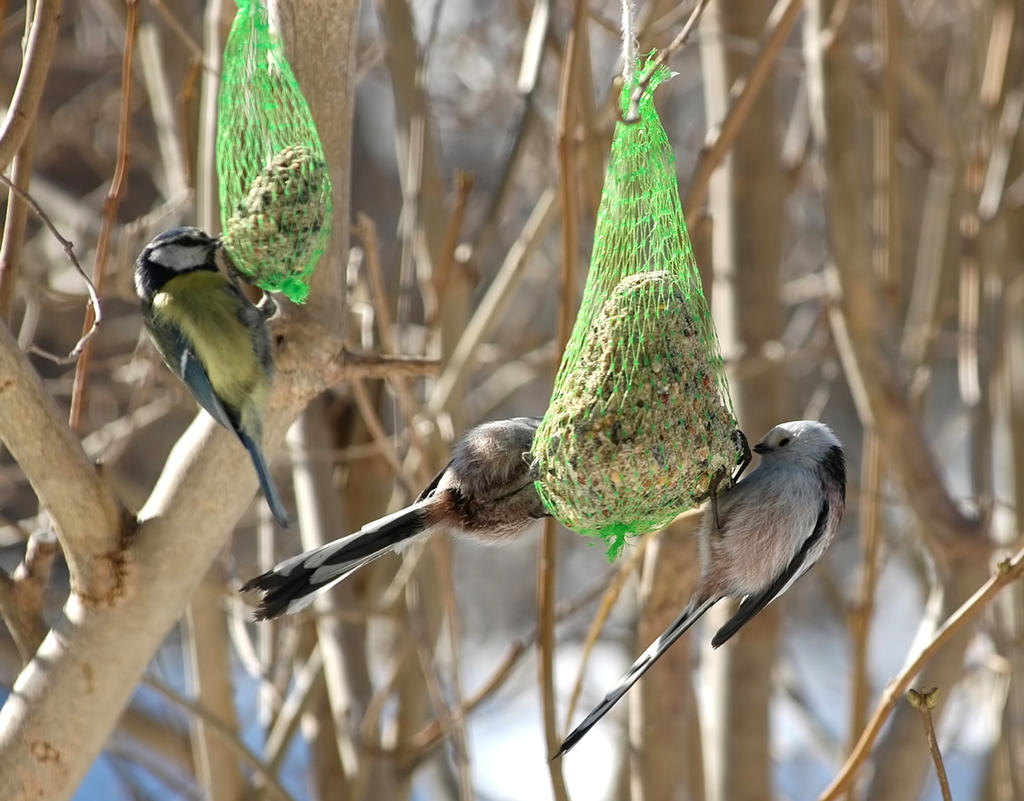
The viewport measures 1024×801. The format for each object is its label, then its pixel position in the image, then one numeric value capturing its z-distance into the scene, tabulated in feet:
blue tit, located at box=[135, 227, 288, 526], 13.83
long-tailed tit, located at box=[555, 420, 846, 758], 15.03
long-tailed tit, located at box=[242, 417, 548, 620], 13.25
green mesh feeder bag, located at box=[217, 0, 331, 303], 13.79
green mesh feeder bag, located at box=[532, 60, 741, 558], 12.20
